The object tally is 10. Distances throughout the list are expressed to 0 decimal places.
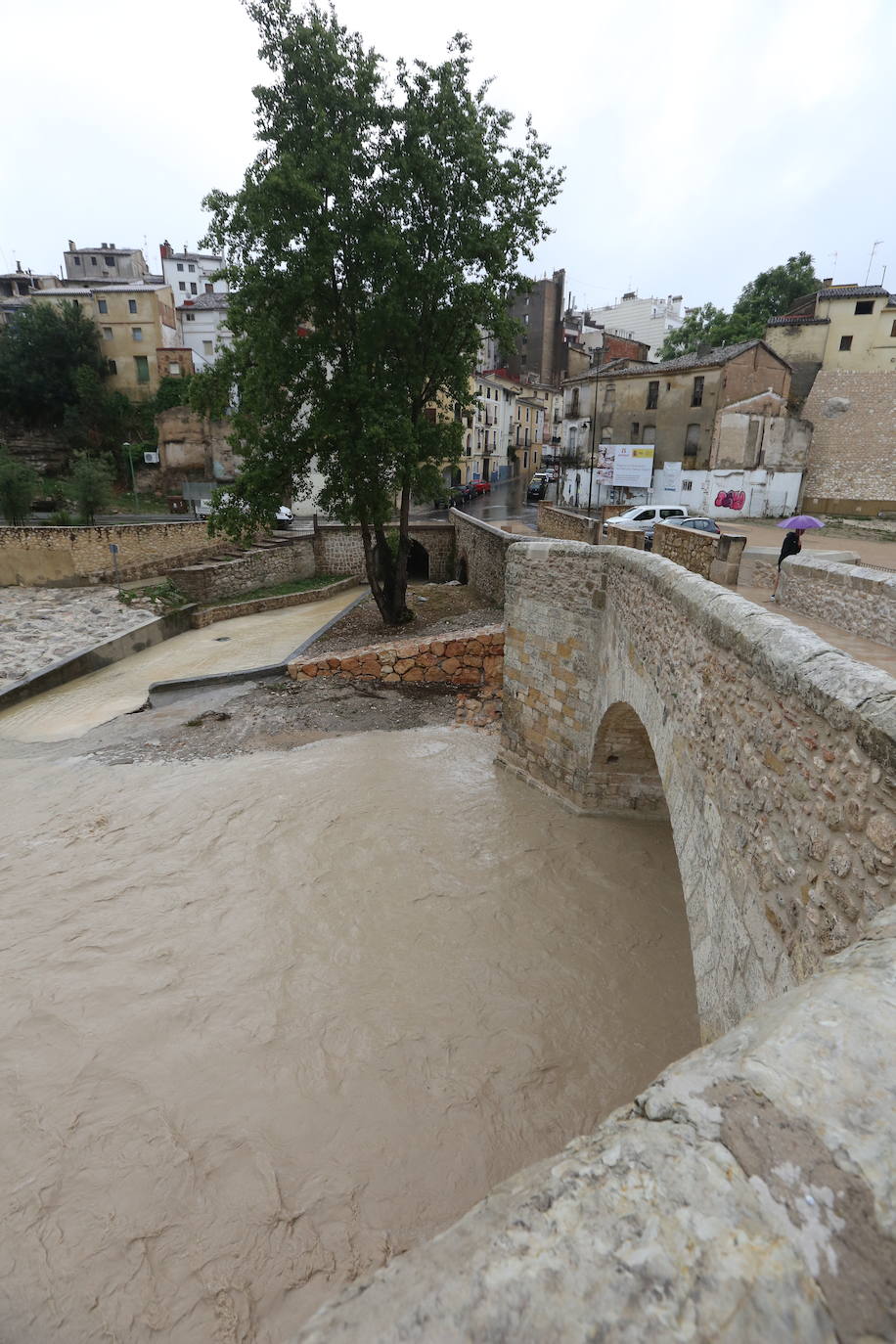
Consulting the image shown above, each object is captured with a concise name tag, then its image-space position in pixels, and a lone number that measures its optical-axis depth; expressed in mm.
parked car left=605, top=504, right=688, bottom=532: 19125
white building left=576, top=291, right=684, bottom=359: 56938
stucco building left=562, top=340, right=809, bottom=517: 27969
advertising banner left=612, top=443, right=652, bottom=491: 30438
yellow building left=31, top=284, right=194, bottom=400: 38469
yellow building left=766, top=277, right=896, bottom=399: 28625
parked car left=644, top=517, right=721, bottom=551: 16481
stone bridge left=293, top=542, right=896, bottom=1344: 1199
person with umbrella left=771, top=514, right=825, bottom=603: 10086
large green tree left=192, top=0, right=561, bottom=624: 12805
